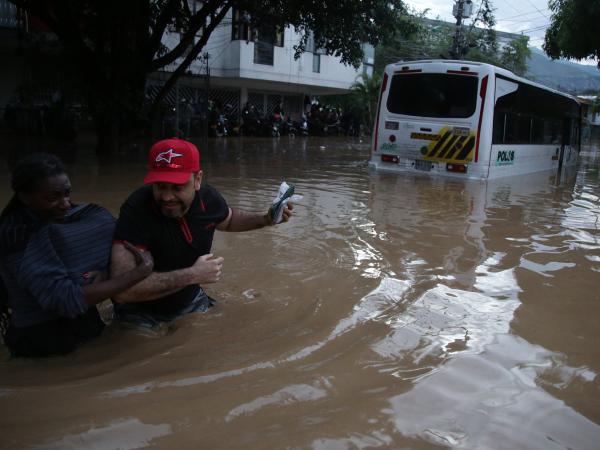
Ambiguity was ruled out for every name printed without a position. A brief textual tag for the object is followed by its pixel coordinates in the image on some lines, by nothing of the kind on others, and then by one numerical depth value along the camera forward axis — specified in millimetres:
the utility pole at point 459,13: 26978
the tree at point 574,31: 14539
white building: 25797
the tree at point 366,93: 33531
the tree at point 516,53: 44469
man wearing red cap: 3006
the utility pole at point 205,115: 16894
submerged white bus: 11273
